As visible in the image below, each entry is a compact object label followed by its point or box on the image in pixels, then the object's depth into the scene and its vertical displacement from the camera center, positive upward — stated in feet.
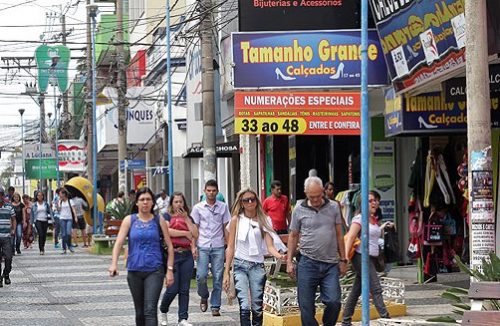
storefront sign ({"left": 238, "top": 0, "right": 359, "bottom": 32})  71.15 +9.96
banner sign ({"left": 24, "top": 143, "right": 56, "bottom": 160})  259.56 +8.05
